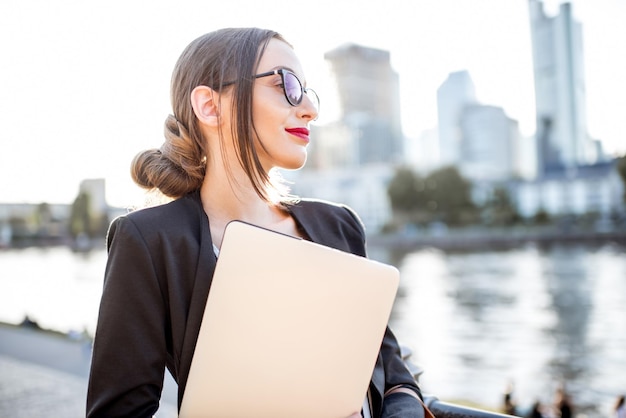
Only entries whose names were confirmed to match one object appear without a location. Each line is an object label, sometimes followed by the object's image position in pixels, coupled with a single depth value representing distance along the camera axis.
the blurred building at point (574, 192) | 60.56
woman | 0.87
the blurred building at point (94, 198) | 50.25
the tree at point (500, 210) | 54.62
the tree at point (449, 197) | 51.72
